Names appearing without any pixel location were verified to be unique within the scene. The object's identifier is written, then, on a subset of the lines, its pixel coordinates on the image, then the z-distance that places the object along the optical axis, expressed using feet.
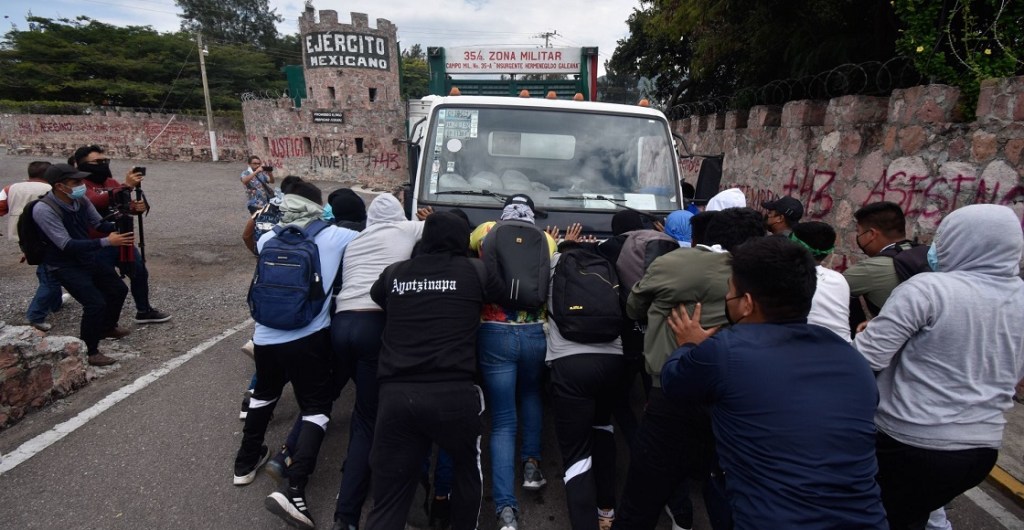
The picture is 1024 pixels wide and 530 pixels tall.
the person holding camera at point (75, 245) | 15.02
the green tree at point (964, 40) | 15.88
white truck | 13.87
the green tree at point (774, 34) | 23.89
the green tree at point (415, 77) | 164.12
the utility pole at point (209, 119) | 99.36
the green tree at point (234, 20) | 179.22
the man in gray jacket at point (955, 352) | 6.88
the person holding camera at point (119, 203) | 18.16
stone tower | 84.12
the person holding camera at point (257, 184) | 27.73
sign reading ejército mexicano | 94.22
